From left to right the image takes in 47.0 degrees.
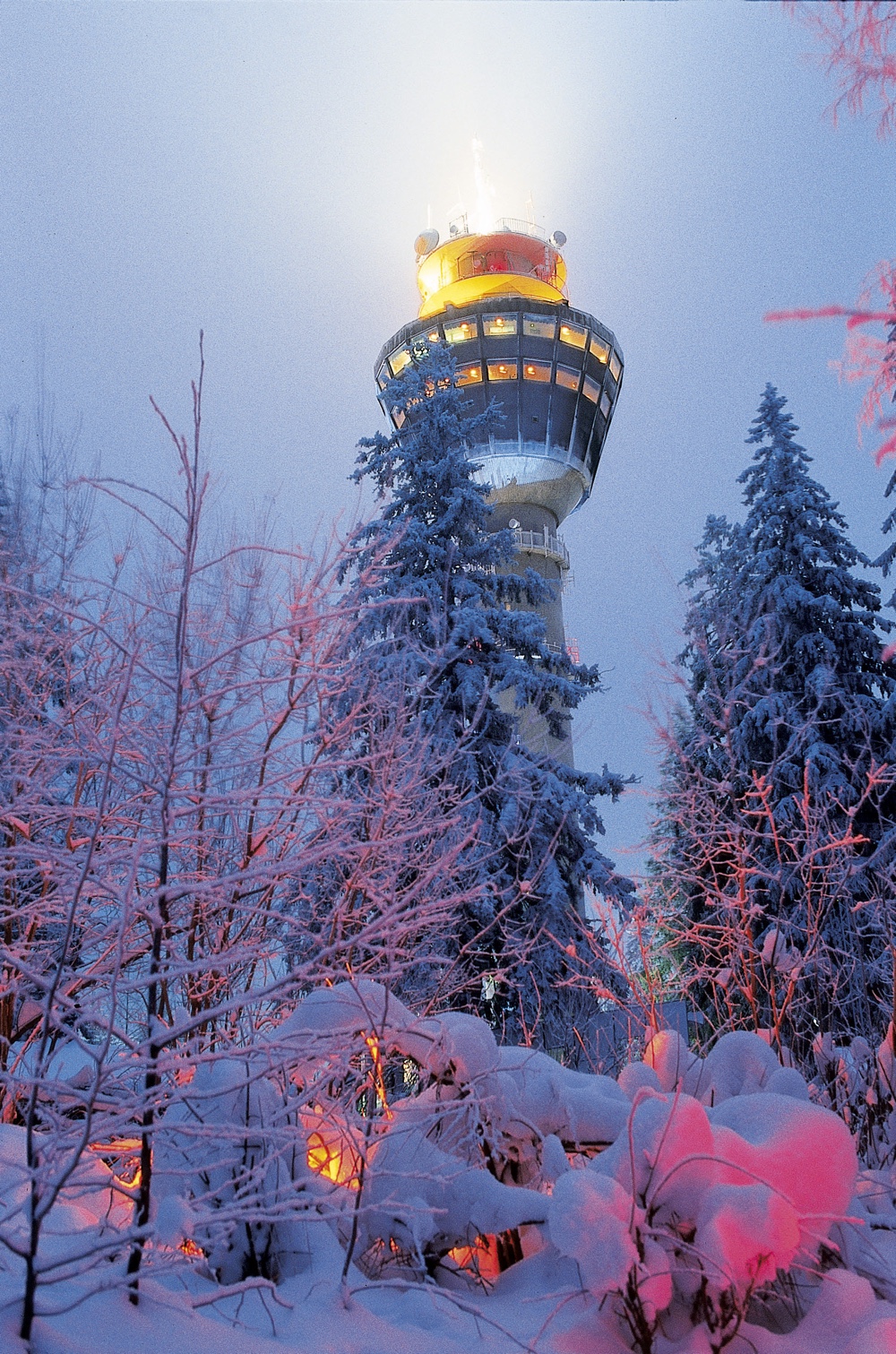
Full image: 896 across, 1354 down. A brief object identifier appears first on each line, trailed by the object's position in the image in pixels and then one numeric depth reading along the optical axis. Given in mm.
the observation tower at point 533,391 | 39438
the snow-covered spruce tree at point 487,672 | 14289
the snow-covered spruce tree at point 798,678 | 13705
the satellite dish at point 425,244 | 47875
